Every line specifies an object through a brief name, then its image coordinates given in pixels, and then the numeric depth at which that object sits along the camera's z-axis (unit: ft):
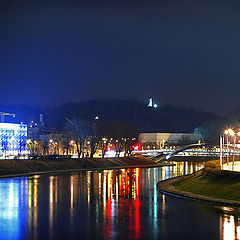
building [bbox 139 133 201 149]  628.69
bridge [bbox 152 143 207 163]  495.32
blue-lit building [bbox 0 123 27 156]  417.12
